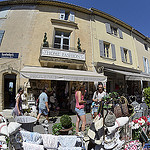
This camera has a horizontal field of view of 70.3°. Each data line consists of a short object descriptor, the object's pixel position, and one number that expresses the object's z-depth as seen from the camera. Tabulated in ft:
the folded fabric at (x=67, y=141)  5.64
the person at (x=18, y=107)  13.79
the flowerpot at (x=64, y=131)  8.66
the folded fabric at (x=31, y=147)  5.59
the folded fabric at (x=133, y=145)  7.05
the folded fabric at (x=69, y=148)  5.46
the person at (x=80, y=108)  10.59
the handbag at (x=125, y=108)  7.76
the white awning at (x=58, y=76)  17.29
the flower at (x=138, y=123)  8.38
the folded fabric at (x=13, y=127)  5.75
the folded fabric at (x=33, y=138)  5.95
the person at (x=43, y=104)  15.25
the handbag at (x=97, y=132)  6.40
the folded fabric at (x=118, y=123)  6.30
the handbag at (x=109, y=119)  6.39
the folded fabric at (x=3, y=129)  5.46
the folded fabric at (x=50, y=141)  5.61
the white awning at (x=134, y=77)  25.33
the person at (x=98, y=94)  12.09
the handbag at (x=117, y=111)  7.62
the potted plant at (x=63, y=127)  8.83
